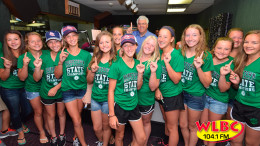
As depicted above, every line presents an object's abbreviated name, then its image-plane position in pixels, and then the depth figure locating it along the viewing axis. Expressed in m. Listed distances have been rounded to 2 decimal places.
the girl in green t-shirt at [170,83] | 1.69
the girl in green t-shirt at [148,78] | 1.65
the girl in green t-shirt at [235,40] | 1.98
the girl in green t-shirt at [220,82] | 1.71
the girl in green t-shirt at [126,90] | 1.62
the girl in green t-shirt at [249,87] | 1.50
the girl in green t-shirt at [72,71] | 1.94
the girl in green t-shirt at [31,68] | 2.02
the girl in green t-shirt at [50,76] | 2.00
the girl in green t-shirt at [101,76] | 1.82
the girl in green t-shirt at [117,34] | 2.33
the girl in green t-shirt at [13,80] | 2.09
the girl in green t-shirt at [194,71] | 1.70
